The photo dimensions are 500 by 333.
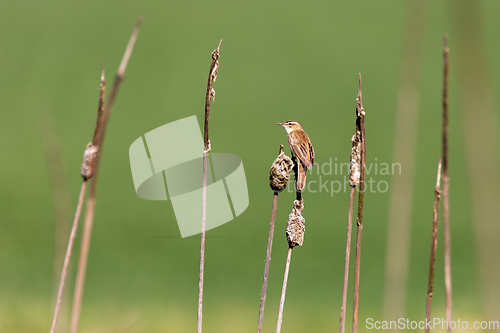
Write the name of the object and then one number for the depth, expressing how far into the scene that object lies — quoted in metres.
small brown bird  14.19
